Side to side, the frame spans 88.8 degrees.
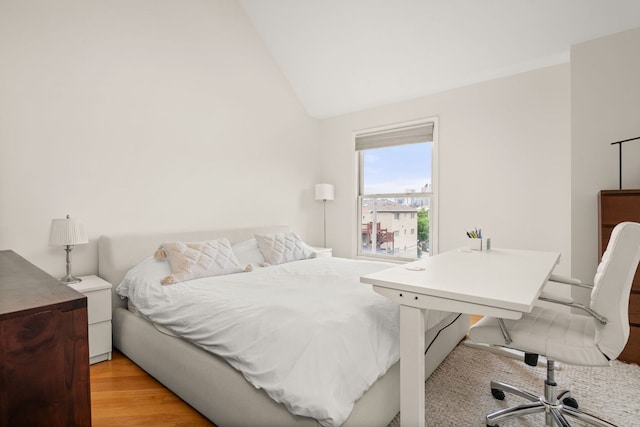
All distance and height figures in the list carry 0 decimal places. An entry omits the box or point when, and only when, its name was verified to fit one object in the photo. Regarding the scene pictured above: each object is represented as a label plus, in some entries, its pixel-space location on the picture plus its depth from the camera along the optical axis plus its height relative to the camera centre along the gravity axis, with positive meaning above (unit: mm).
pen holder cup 2494 -247
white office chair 1349 -547
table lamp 2316 -147
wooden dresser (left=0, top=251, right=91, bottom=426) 708 -337
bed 1392 -826
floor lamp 4461 +281
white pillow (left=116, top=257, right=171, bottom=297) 2404 -468
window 3980 +297
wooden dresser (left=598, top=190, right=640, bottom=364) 2203 -61
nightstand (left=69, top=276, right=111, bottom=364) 2303 -748
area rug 1694 -1066
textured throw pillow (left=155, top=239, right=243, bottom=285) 2477 -375
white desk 1171 -311
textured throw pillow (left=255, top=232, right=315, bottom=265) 3193 -360
